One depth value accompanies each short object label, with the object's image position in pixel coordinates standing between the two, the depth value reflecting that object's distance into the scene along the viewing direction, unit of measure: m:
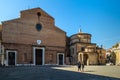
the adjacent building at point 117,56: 23.82
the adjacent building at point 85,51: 22.02
